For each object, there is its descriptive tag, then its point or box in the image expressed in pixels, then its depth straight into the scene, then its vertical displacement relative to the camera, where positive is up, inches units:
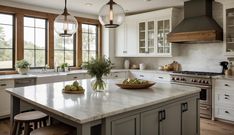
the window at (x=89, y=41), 250.7 +26.9
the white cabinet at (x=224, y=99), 161.3 -27.5
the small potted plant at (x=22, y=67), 188.2 -3.3
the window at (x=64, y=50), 227.9 +14.2
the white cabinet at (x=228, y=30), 170.9 +27.1
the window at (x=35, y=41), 206.8 +22.4
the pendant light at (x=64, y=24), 125.5 +23.1
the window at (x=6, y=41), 191.5 +20.2
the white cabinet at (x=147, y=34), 213.3 +32.7
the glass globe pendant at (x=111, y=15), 105.7 +24.1
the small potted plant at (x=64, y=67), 220.6 -3.8
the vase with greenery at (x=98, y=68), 103.4 -2.3
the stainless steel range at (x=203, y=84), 171.5 -17.1
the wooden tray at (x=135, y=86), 112.6 -11.9
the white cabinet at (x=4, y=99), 164.4 -27.6
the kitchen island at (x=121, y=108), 69.9 -16.2
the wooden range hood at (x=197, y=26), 174.2 +32.3
